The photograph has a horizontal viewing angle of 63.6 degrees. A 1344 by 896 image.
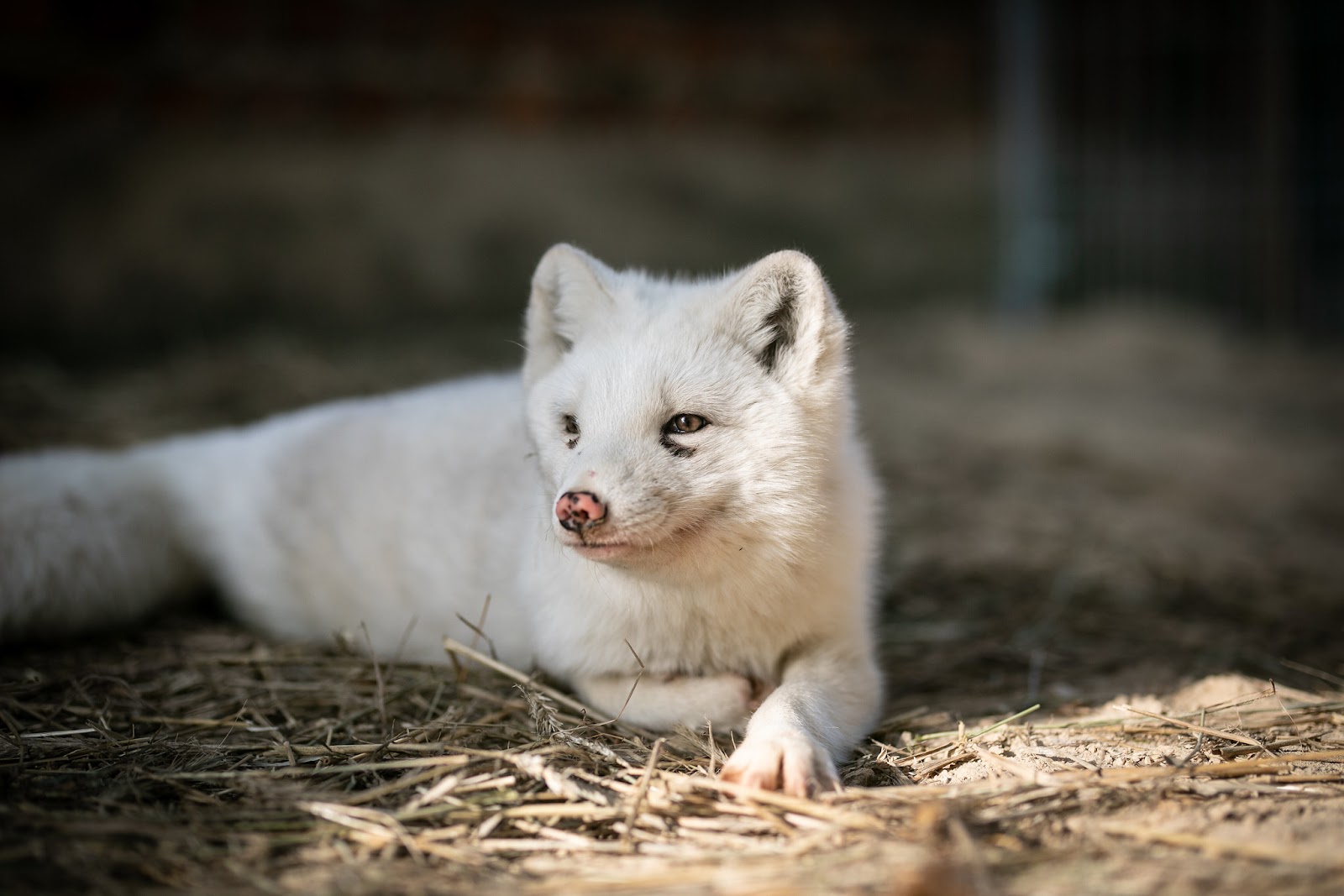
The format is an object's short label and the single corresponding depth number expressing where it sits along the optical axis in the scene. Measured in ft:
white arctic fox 7.82
